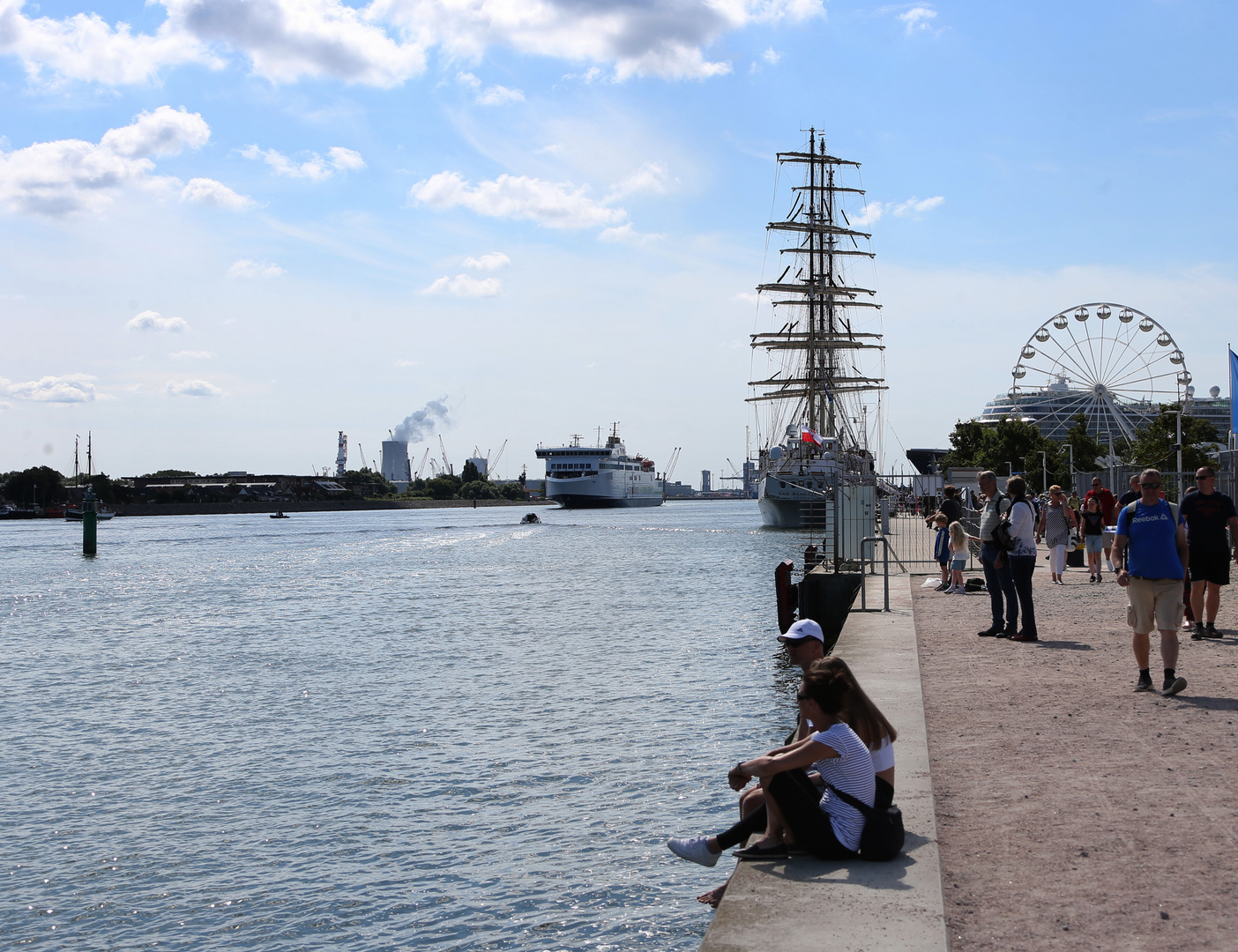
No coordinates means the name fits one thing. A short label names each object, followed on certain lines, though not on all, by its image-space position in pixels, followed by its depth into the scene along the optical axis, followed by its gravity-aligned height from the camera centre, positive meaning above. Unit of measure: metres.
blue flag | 23.48 +2.14
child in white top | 18.67 -1.03
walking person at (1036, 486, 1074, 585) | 19.80 -0.75
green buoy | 61.72 -1.73
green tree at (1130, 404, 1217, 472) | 51.09 +2.42
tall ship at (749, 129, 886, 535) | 87.62 +12.30
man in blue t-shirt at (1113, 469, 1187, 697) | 9.30 -0.74
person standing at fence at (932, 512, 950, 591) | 19.38 -1.02
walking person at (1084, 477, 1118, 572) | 20.11 -0.24
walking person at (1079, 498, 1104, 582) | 19.78 -0.84
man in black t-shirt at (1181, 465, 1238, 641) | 11.63 -0.44
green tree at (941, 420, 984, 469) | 89.62 +4.10
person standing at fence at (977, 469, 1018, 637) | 12.71 -0.90
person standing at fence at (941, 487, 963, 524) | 19.36 -0.30
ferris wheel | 68.06 +7.36
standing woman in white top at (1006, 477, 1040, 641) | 12.44 -0.69
